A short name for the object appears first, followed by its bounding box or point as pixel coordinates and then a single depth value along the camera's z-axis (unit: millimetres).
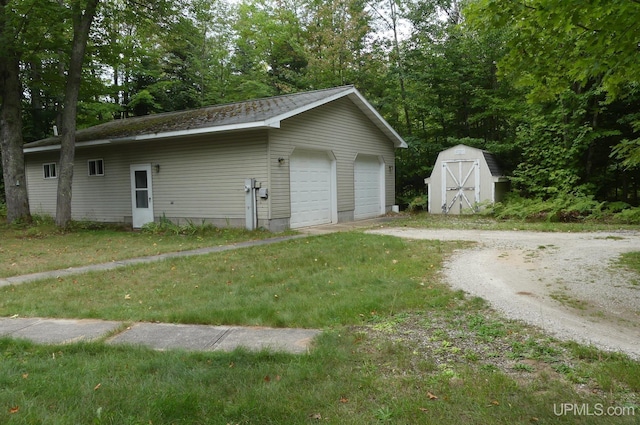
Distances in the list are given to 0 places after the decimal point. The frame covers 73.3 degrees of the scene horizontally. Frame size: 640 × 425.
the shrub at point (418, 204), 17516
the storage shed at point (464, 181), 15469
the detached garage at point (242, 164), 11680
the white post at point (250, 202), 11492
